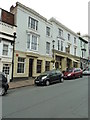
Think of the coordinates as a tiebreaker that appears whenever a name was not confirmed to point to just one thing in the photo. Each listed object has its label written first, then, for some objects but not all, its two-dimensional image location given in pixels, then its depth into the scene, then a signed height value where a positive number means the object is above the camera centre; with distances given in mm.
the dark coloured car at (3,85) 8620 -1375
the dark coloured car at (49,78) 12981 -1357
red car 18281 -1204
